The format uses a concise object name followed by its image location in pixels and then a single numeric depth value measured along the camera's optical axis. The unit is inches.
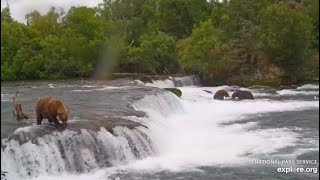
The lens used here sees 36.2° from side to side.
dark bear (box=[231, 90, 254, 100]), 919.0
